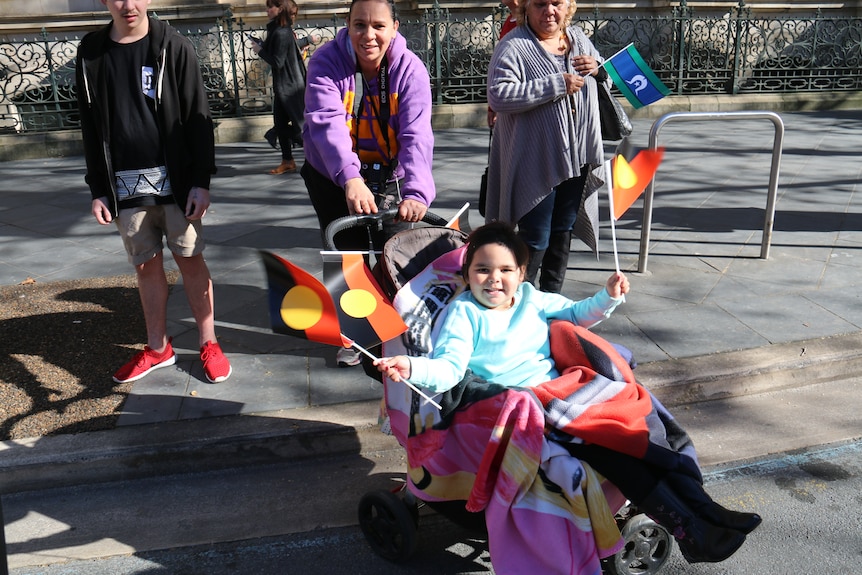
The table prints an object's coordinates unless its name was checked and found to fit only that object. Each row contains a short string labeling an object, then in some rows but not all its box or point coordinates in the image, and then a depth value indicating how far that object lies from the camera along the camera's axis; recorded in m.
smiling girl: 2.94
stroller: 2.83
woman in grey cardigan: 4.19
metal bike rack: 5.45
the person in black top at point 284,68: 9.06
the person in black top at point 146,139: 3.90
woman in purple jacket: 3.63
